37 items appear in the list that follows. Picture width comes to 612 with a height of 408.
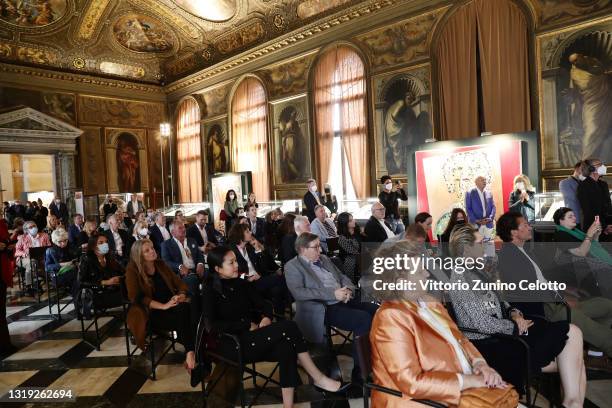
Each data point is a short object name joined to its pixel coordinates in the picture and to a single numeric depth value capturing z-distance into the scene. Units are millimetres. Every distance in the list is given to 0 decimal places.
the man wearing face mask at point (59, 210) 14094
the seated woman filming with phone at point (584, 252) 3639
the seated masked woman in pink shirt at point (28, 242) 7348
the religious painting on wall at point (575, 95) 7734
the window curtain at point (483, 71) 8828
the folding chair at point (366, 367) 1990
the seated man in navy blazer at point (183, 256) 5148
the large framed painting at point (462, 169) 7617
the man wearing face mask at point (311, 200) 9531
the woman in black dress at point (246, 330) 2932
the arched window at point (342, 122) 11656
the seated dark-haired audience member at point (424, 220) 4973
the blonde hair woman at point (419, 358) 1923
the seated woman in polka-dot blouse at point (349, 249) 4977
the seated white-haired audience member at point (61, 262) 6090
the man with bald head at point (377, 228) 5551
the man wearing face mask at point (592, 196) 5715
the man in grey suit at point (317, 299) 3424
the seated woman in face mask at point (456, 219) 5262
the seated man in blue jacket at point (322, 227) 5920
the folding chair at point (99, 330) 4600
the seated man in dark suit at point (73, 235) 7546
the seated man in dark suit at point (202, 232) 6773
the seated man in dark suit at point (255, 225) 7690
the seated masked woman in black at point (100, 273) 4773
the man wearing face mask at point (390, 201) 8266
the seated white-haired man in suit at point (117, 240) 6622
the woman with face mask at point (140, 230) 7383
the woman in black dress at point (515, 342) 2566
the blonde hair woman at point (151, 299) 3703
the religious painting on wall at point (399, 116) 10281
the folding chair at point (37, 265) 6336
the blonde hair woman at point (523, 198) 7074
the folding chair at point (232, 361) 2777
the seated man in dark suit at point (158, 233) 6973
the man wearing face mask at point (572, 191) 5923
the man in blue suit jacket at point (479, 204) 7253
